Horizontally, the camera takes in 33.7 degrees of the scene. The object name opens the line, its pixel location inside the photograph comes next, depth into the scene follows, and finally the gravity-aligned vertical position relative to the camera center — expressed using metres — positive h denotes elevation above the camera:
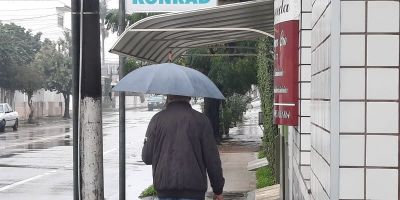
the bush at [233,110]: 26.44 -0.80
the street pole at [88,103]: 5.93 -0.11
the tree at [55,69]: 54.56 +1.78
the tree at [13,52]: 49.16 +3.03
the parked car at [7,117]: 35.91 -1.52
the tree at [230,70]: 19.88 +0.63
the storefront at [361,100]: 2.90 -0.04
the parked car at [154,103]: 70.43 -1.36
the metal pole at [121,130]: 8.62 -0.53
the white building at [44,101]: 56.16 -1.00
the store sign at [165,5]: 8.59 +1.12
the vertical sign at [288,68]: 5.50 +0.19
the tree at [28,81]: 48.59 +0.68
